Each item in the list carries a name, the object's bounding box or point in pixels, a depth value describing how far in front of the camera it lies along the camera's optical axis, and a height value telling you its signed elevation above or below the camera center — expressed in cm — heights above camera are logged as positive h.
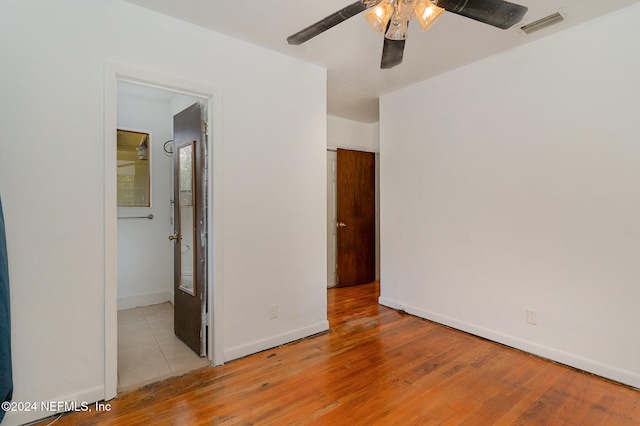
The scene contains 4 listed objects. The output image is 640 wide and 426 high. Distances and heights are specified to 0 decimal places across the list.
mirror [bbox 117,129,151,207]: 394 +56
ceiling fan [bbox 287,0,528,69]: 148 +97
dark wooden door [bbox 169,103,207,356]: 264 -16
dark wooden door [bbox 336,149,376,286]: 498 -9
